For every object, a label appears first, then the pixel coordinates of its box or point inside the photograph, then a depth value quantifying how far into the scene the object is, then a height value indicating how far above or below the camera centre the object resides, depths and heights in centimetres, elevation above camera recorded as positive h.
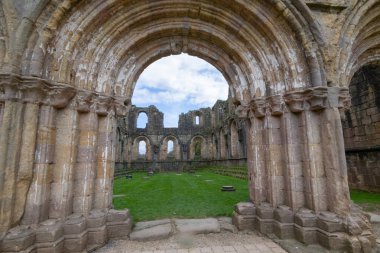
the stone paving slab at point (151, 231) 414 -148
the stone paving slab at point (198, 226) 444 -149
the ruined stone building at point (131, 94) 352 +105
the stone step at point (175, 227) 419 -149
